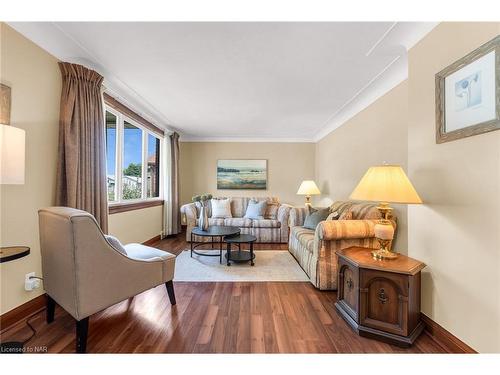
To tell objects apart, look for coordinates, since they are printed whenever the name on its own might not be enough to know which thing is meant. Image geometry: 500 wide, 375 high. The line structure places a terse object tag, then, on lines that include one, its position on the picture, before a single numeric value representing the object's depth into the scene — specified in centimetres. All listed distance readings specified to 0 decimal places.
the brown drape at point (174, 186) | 477
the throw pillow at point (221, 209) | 468
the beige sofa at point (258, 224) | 432
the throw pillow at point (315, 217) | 335
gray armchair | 139
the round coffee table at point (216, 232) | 308
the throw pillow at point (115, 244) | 162
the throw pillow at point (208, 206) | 447
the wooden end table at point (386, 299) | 154
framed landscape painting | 565
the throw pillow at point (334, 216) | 284
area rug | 267
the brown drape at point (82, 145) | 207
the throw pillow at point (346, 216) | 267
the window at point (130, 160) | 321
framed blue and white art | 123
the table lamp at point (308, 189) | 472
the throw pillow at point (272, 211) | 484
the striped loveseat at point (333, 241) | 228
